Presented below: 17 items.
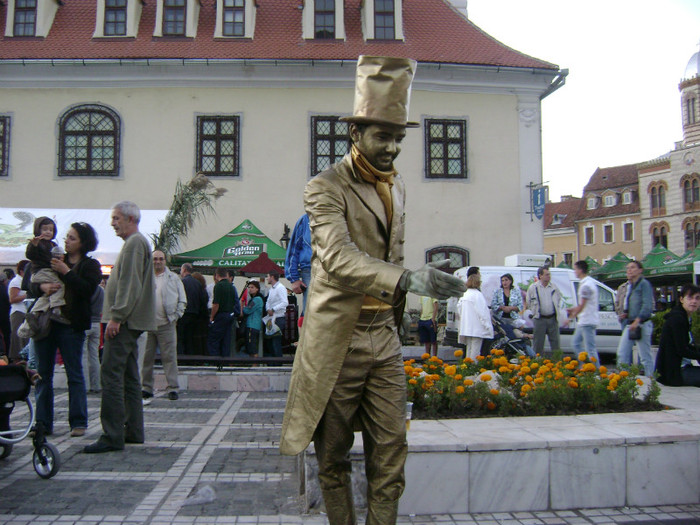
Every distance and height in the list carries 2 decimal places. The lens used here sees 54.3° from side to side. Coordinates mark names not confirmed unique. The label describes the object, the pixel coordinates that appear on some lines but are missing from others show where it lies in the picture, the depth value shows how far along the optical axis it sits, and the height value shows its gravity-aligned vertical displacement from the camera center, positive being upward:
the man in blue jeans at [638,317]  9.23 -0.13
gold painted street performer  2.78 -0.13
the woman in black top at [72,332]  5.90 -0.22
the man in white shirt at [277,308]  12.08 +0.00
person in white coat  10.06 -0.18
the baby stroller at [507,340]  11.56 -0.54
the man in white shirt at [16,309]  9.52 -0.02
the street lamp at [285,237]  19.62 +2.05
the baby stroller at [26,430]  4.66 -0.85
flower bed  5.43 -0.69
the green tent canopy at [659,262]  23.27 +1.64
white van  14.90 +0.29
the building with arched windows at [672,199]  60.62 +9.97
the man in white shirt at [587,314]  10.16 -0.09
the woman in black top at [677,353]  7.27 -0.48
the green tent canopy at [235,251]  14.73 +1.24
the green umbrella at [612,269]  27.07 +1.56
